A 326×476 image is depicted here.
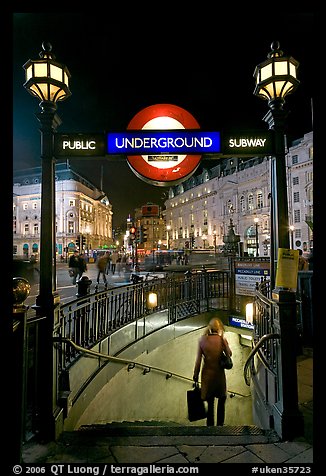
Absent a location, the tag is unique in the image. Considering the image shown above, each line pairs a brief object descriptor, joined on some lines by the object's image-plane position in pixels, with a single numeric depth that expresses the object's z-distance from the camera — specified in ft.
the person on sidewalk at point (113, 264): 87.50
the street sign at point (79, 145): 13.41
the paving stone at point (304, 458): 9.99
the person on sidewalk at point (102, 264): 56.58
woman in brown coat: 17.71
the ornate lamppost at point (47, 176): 12.48
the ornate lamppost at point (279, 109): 13.44
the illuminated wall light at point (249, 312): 27.84
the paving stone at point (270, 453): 10.14
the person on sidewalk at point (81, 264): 53.16
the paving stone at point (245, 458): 10.02
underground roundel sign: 13.39
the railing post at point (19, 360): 9.23
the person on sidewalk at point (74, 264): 53.06
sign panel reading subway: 13.58
